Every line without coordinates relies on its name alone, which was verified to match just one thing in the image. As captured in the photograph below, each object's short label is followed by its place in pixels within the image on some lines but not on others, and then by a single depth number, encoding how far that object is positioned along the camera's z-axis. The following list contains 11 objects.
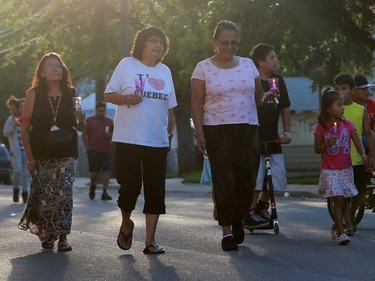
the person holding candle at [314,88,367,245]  10.45
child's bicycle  11.72
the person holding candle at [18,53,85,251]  10.20
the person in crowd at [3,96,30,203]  19.01
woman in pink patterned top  9.68
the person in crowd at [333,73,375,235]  11.11
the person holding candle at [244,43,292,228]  11.06
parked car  37.88
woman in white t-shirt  9.37
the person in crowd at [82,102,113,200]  19.84
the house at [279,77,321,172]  39.47
